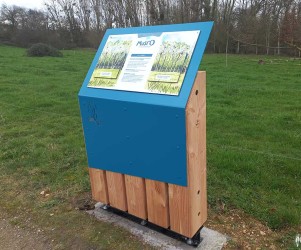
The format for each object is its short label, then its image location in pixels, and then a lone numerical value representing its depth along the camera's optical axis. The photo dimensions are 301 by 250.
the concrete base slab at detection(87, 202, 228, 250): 2.70
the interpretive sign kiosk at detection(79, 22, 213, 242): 2.29
